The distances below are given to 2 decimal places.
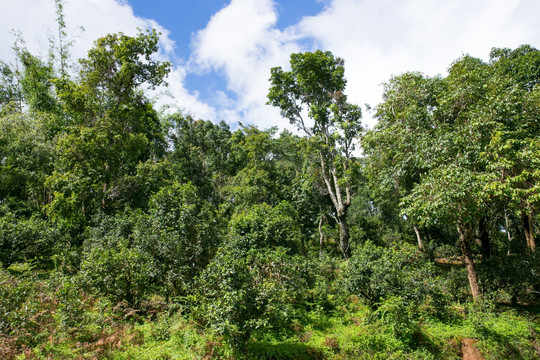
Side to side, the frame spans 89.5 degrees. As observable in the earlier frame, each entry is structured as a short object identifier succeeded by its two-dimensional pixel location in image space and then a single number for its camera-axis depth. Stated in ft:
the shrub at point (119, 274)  24.06
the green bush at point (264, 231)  29.99
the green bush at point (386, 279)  25.88
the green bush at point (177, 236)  26.63
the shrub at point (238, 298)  18.15
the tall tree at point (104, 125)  46.47
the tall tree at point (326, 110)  53.31
